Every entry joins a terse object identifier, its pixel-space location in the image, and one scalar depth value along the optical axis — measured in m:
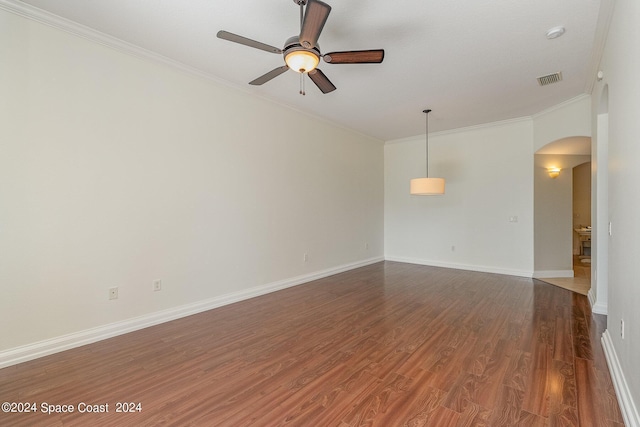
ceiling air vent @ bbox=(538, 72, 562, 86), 3.58
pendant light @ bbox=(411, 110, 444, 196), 4.80
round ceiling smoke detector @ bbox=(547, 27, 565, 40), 2.68
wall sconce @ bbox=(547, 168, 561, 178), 5.39
